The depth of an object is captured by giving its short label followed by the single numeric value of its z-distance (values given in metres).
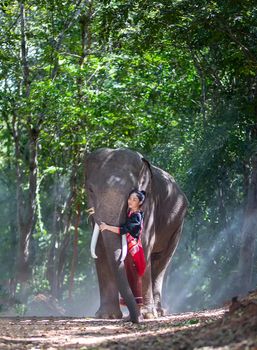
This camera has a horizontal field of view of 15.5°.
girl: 13.59
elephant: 13.43
